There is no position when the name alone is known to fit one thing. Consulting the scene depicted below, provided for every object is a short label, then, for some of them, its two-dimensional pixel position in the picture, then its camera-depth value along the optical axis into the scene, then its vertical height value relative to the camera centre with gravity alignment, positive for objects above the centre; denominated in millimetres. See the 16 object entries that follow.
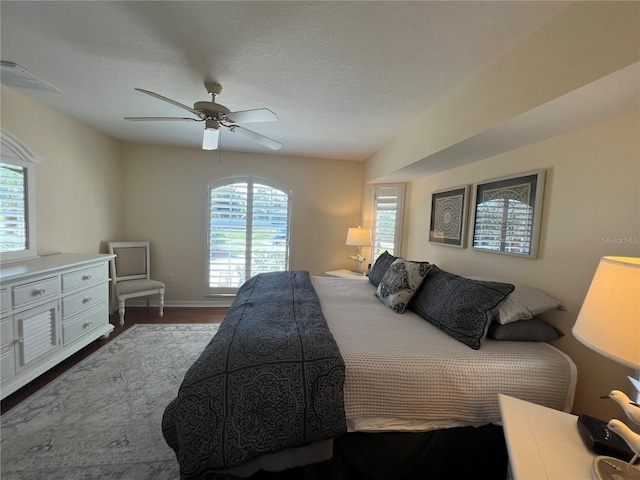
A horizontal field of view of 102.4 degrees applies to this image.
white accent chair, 3322 -819
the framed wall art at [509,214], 1771 +136
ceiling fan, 1826 +775
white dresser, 1829 -828
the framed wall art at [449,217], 2500 +134
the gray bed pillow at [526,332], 1540 -598
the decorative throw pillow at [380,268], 2783 -457
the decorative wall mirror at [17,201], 2203 +96
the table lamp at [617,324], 772 -281
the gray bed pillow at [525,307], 1548 -448
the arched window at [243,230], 4062 -141
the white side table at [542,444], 826 -752
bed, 1113 -822
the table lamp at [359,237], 3824 -166
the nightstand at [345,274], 3776 -756
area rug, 1440 -1401
